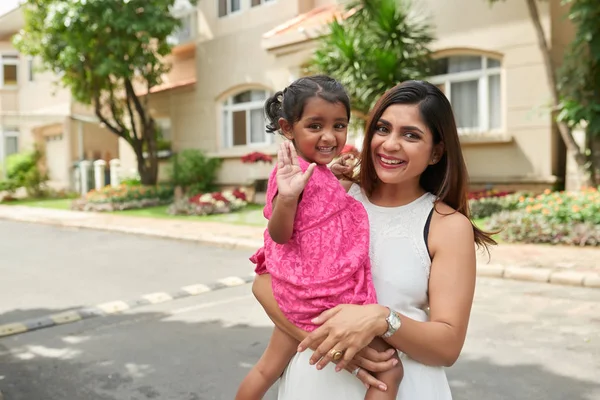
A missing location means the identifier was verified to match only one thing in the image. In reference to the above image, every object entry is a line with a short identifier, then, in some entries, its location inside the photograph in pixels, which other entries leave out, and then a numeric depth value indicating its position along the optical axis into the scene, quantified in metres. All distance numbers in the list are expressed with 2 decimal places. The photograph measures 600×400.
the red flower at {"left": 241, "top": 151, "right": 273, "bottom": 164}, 16.94
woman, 1.86
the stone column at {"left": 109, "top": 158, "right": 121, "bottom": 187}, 24.10
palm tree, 13.28
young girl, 1.92
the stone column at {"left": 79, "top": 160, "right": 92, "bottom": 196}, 24.98
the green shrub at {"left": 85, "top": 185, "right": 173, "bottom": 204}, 19.84
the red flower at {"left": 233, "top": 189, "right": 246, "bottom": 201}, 18.22
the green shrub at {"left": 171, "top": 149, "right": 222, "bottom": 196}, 20.22
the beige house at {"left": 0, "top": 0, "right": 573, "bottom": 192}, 13.40
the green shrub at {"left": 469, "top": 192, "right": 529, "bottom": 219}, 12.38
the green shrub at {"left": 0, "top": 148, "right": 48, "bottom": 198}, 25.61
